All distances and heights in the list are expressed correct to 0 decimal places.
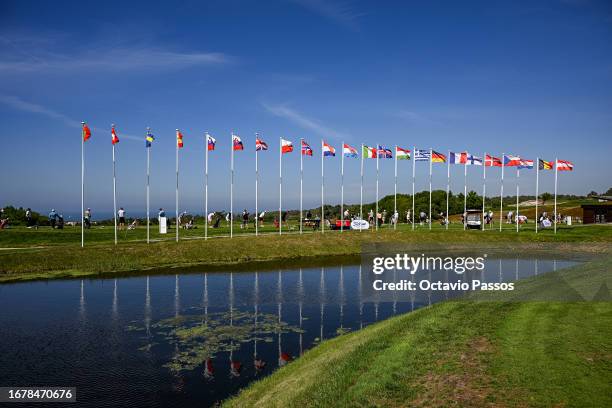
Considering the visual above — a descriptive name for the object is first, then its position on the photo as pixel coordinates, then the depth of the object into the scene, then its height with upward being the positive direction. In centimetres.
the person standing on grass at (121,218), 5291 -100
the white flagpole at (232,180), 4554 +301
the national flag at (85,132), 3822 +642
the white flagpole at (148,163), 4139 +418
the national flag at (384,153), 5166 +620
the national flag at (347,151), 5062 +630
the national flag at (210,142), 4312 +627
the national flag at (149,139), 4050 +617
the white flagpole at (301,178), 5287 +351
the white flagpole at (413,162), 5394 +564
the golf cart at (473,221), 6278 -178
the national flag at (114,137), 3944 +619
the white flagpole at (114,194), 4062 +140
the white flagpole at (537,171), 5456 +439
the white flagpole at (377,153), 5153 +618
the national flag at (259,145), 4559 +630
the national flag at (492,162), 5647 +563
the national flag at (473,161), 5581 +568
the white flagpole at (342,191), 5506 +217
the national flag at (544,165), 5435 +504
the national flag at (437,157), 5438 +602
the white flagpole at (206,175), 4378 +333
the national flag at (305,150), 4817 +614
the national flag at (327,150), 4991 +632
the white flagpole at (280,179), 4973 +328
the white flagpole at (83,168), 3903 +349
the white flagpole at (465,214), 6142 -81
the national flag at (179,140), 4228 +636
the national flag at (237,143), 4391 +629
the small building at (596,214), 7062 -100
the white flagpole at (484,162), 5653 +562
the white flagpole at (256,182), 4810 +289
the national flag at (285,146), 4781 +648
